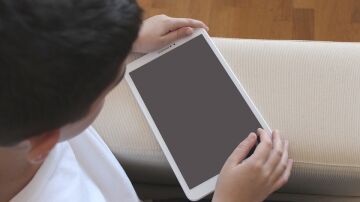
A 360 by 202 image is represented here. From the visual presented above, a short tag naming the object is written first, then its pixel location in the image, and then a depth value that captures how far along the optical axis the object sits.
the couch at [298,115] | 1.66
